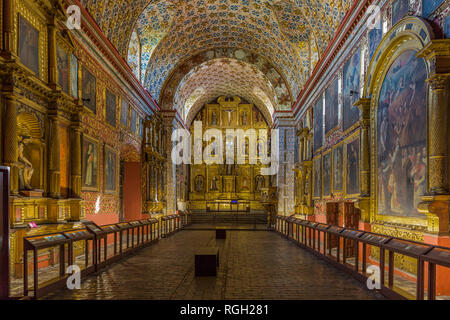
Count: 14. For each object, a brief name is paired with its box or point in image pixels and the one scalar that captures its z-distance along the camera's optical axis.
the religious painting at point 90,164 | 11.14
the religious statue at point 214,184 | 33.81
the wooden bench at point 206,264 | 7.32
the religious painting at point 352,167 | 10.44
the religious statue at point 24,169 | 7.81
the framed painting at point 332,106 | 13.24
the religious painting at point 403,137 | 6.92
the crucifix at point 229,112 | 34.41
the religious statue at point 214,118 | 34.47
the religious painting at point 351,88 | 10.77
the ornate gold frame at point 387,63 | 6.76
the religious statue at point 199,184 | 33.91
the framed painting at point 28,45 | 7.75
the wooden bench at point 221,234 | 14.94
